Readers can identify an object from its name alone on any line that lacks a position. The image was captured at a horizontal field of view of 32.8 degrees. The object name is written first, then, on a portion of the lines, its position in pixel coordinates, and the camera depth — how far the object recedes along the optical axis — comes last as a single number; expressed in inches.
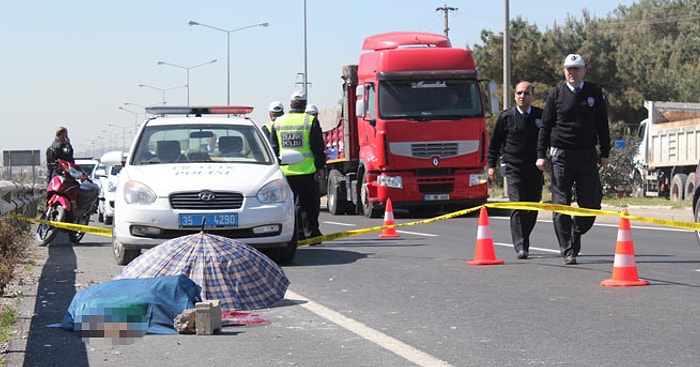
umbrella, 366.9
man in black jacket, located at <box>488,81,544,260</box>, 508.7
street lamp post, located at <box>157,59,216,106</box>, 3202.8
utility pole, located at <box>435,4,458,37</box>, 2534.4
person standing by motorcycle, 710.5
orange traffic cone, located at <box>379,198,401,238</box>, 687.1
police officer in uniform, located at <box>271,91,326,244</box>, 605.9
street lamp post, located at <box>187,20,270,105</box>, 2667.8
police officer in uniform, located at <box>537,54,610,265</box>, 466.3
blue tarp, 315.0
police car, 483.8
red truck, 911.7
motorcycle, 675.4
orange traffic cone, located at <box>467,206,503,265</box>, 488.7
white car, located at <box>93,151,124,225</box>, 970.7
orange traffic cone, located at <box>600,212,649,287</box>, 404.2
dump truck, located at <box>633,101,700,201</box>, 1333.5
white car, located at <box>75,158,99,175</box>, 1448.1
